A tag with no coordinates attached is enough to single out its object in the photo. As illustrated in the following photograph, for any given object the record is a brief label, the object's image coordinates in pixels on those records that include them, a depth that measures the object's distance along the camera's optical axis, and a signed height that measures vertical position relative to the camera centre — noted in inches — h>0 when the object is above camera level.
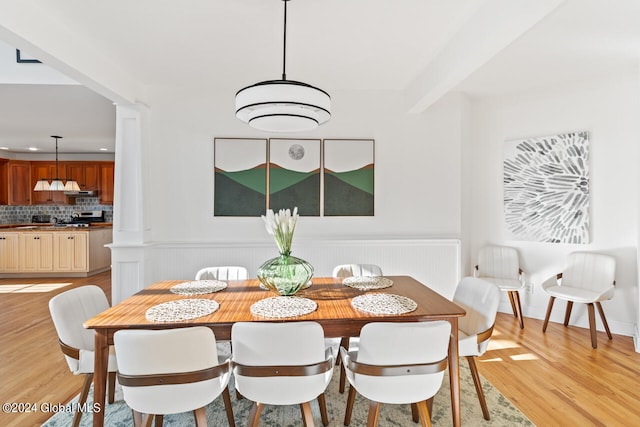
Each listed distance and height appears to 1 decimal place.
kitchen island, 245.3 -28.9
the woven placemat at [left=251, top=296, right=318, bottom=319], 74.2 -20.9
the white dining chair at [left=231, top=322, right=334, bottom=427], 61.2 -26.3
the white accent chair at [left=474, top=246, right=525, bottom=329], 152.1 -25.2
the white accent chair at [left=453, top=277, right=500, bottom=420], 82.8 -26.6
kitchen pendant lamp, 281.6 +20.1
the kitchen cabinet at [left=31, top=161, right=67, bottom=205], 318.0 +32.5
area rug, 82.4 -48.8
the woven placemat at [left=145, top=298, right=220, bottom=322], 70.8 -21.0
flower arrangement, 88.7 -3.6
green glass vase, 87.8 -15.7
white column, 147.3 +0.8
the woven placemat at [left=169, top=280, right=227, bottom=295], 92.7 -20.8
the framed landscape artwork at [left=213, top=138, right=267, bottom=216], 159.2 +15.6
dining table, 67.5 -21.3
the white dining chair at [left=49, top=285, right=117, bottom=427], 75.5 -26.7
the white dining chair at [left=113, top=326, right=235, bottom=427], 58.3 -26.6
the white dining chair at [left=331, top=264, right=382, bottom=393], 119.0 -19.6
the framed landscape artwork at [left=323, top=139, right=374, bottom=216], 162.6 +16.4
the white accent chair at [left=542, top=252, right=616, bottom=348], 128.7 -27.9
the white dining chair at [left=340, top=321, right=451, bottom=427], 62.8 -26.7
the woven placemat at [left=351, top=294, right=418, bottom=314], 76.3 -20.8
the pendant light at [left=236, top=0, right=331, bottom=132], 73.4 +22.7
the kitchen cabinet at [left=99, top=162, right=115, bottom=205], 322.7 +26.1
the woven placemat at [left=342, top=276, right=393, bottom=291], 97.9 -20.3
